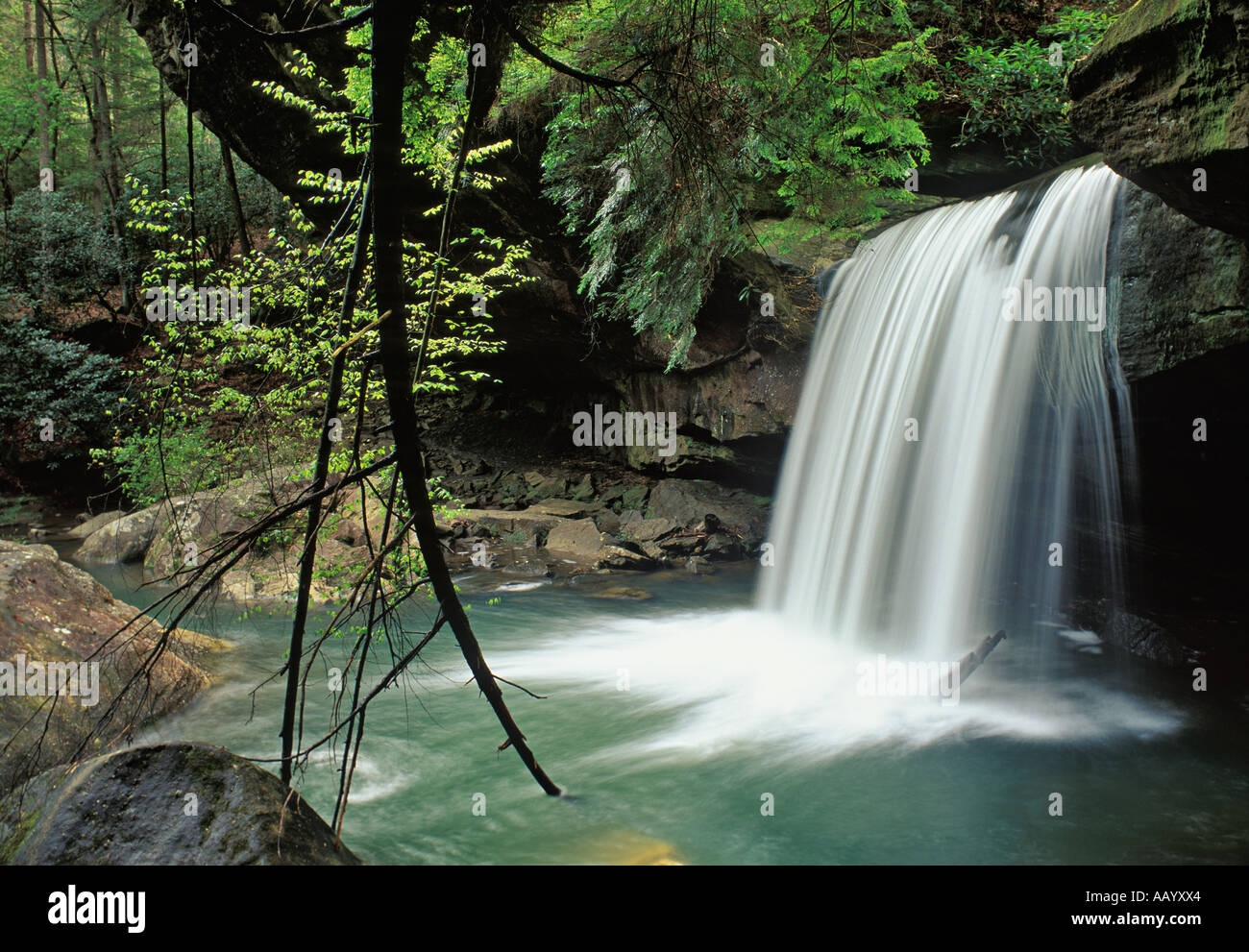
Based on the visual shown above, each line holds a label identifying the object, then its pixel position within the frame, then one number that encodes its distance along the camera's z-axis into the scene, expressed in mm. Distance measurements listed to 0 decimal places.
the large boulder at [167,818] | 2996
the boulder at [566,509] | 15000
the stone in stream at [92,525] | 14383
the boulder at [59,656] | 4965
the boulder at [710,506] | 14148
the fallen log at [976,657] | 7500
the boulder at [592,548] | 13086
